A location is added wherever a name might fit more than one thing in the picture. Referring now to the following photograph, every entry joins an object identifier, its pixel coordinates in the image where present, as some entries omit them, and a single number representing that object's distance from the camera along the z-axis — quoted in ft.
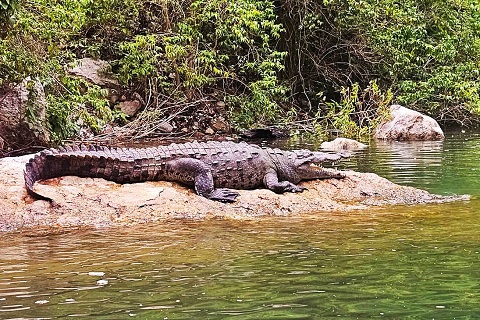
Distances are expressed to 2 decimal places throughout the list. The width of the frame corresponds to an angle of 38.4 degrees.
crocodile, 23.56
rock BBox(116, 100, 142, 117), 63.41
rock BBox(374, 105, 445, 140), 57.36
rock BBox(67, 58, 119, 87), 63.57
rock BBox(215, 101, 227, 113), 67.97
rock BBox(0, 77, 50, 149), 39.19
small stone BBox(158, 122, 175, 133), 59.41
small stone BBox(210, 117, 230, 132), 64.93
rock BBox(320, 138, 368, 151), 48.03
